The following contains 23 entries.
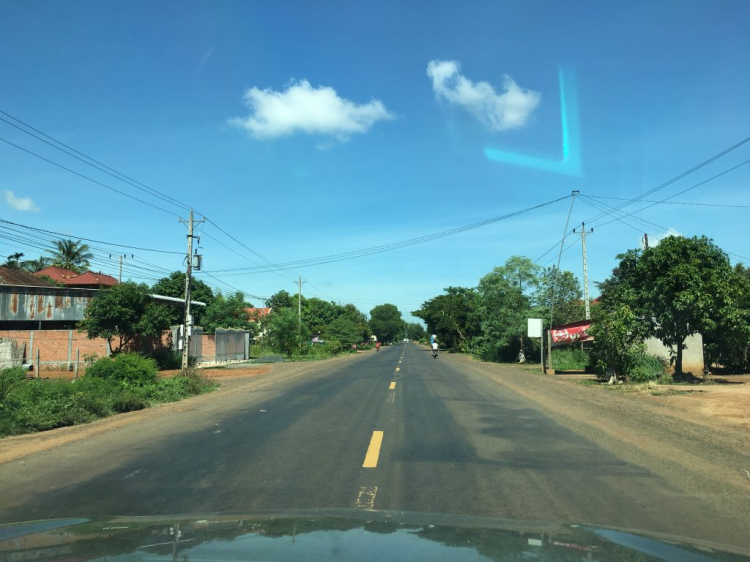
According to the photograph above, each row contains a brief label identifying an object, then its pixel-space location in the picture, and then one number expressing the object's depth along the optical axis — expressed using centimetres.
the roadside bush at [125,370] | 1783
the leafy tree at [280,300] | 10106
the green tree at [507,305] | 4186
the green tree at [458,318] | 6917
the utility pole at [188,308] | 2614
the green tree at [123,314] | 2834
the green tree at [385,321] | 16788
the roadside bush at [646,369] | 2044
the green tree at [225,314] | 4603
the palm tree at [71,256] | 6169
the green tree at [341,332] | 7335
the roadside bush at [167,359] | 3344
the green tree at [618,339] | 2036
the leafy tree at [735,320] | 1862
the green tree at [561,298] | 4256
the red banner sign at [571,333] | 2808
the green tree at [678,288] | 1884
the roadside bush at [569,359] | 3303
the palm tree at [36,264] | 6444
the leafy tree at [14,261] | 5981
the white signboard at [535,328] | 3096
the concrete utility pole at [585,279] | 3262
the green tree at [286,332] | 5038
